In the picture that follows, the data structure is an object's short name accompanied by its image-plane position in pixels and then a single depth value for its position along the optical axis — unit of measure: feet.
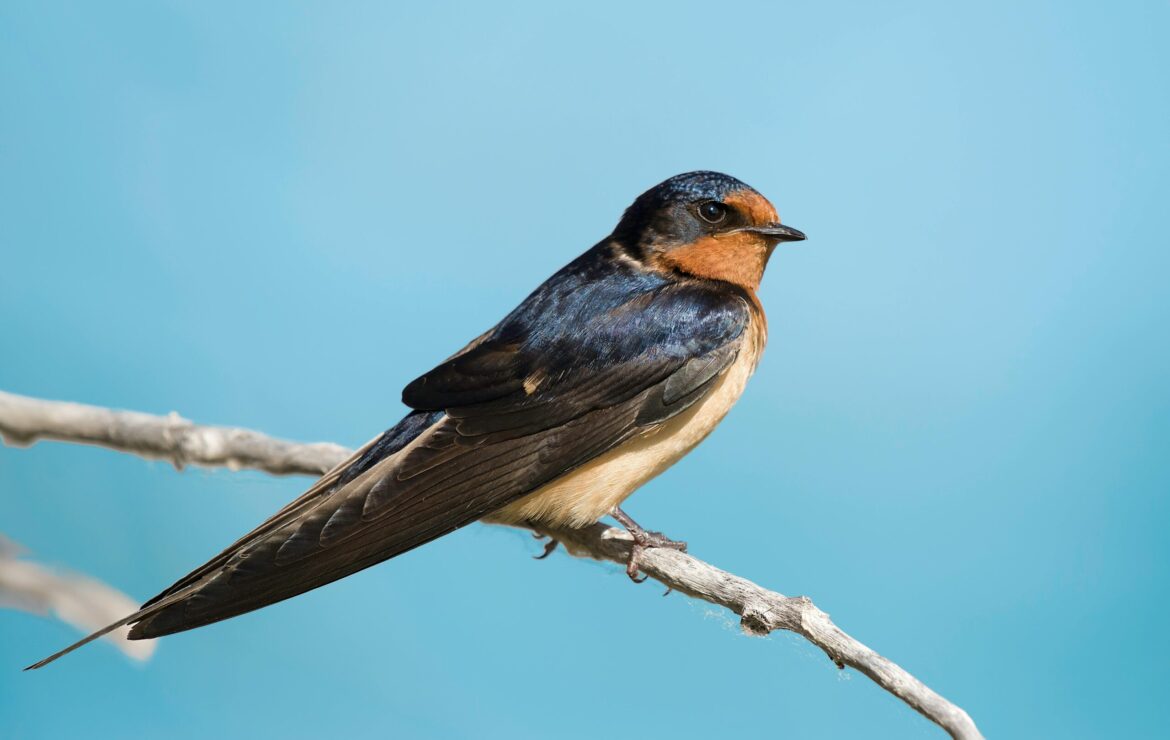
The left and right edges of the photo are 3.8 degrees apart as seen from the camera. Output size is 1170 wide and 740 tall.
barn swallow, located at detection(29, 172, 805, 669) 10.51
